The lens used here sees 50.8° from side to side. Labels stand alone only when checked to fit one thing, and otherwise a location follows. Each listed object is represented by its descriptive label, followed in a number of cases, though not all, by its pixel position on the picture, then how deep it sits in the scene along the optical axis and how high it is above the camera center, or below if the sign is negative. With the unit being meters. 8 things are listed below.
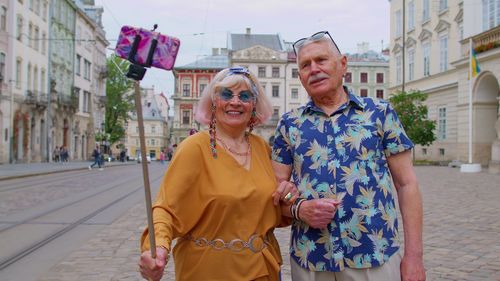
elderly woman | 2.46 -0.35
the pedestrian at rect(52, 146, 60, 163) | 43.00 -1.44
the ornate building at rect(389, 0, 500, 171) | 27.80 +4.77
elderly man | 2.37 -0.21
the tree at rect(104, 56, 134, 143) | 66.93 +4.22
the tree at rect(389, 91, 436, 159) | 31.50 +1.45
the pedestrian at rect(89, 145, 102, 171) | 33.38 -1.22
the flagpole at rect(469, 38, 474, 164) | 23.81 +1.46
